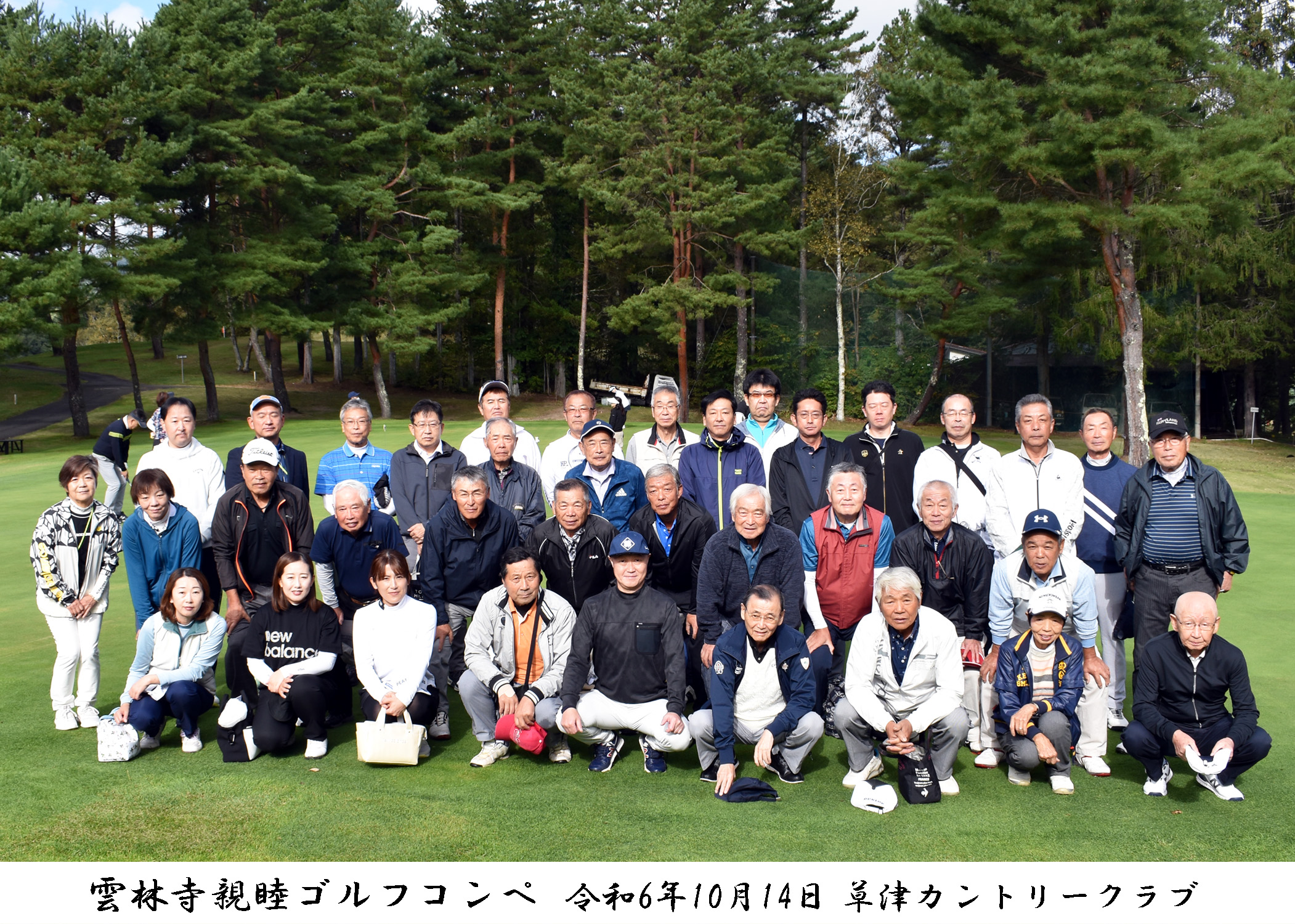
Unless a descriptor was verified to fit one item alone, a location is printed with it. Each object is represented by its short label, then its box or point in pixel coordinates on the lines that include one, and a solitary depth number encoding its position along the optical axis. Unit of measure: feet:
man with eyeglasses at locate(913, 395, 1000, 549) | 19.74
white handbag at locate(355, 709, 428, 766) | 16.99
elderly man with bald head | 15.51
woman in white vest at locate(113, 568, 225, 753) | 17.56
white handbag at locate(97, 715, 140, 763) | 17.06
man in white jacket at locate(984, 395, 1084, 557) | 18.42
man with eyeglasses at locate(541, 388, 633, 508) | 23.03
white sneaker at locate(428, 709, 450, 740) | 18.90
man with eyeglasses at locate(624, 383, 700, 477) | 21.80
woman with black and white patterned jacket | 18.49
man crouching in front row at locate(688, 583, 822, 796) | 16.44
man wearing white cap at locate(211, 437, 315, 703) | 19.17
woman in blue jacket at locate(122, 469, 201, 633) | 18.63
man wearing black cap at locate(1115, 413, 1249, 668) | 17.78
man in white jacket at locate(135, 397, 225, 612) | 20.66
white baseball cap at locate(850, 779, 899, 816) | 15.35
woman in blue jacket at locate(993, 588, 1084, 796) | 16.19
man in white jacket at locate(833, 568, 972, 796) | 16.11
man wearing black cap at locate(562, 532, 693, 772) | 17.21
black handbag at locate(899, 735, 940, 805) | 15.65
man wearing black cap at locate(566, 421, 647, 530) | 20.54
